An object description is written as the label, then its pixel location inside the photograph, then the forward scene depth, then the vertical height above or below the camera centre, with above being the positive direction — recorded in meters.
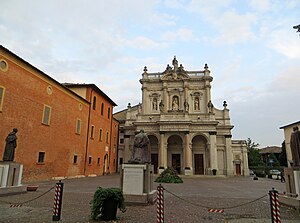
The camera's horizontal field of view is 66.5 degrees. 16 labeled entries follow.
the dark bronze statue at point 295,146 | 9.20 +0.73
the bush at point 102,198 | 6.41 -1.07
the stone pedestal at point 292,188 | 8.72 -0.92
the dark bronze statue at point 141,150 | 9.85 +0.47
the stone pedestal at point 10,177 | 10.64 -0.89
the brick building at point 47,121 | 16.00 +3.30
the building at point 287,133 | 43.15 +6.20
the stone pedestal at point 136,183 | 9.08 -0.90
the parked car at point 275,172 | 36.49 -1.35
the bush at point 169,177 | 21.37 -1.45
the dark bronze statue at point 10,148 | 11.33 +0.50
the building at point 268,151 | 66.34 +3.70
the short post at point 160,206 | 6.06 -1.18
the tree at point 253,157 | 58.06 +1.67
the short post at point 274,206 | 5.67 -1.05
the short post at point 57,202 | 6.56 -1.22
